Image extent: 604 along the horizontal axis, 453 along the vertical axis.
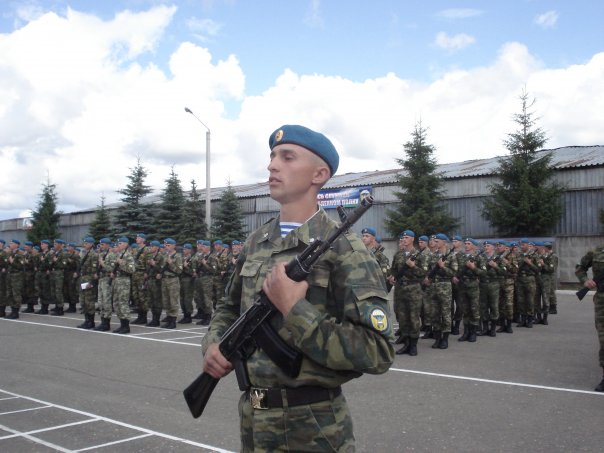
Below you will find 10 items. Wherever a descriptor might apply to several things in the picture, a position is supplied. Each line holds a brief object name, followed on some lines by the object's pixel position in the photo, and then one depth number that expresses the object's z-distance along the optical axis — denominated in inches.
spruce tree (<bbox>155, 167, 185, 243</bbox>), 1160.8
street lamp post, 895.1
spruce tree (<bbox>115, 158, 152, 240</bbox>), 1189.1
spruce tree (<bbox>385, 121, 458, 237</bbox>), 1023.6
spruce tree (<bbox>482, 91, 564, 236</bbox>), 955.3
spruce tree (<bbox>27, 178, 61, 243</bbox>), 1384.1
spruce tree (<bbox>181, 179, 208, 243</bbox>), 1143.0
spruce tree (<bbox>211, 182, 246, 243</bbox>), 1119.6
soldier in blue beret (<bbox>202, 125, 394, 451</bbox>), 80.8
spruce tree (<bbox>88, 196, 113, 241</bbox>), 1234.6
